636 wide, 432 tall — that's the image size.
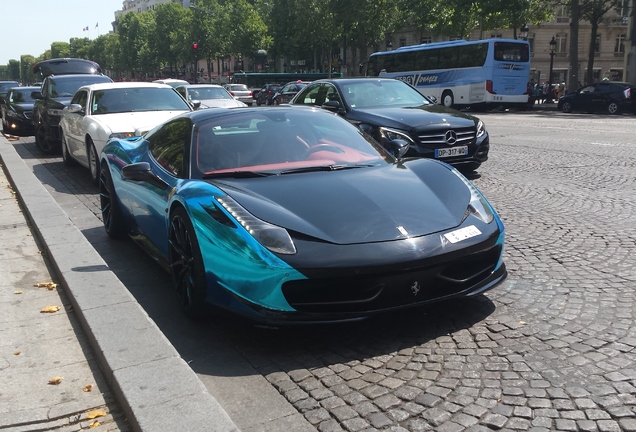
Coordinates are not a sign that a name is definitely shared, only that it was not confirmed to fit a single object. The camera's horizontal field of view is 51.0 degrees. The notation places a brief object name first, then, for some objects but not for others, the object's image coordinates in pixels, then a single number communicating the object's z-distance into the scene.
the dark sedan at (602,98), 27.55
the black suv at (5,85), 31.50
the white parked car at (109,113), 9.52
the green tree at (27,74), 187.98
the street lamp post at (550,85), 39.72
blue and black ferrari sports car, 3.53
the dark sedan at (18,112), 18.44
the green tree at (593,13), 36.78
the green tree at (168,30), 95.95
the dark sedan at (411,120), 9.15
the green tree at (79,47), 160.16
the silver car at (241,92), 43.34
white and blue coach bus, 31.89
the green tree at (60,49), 181.88
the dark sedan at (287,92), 31.08
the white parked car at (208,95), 18.81
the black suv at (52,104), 13.92
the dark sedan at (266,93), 44.88
